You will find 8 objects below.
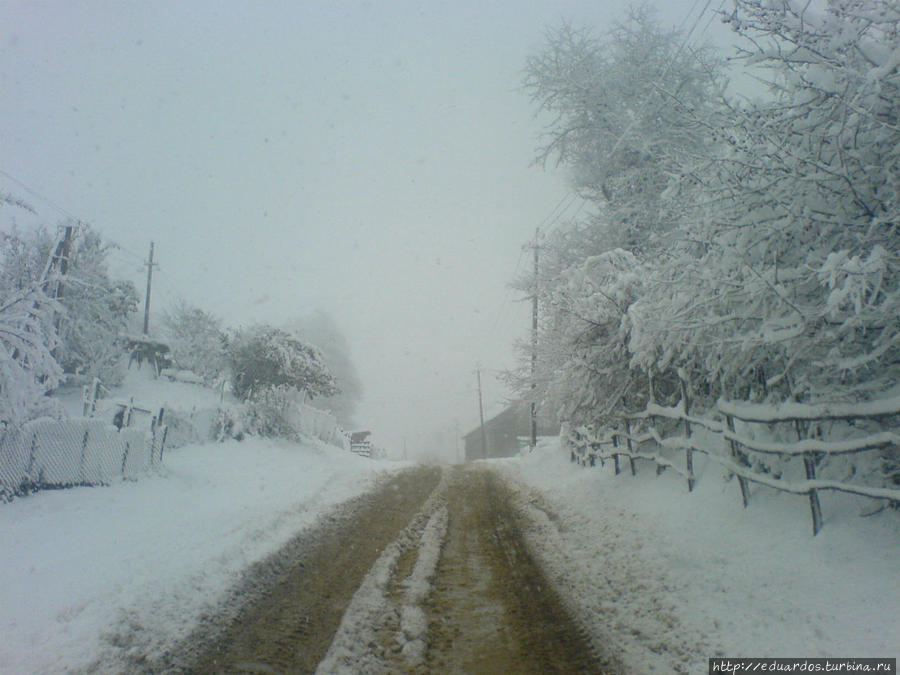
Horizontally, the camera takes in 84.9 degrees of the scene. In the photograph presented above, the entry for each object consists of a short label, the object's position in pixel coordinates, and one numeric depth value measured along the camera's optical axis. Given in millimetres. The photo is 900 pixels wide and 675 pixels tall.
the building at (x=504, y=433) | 50750
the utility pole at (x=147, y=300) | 36344
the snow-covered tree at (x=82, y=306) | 21219
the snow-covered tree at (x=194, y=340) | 29156
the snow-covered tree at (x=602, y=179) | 8828
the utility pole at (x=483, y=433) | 46844
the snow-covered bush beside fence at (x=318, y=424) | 20562
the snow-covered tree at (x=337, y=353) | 50312
